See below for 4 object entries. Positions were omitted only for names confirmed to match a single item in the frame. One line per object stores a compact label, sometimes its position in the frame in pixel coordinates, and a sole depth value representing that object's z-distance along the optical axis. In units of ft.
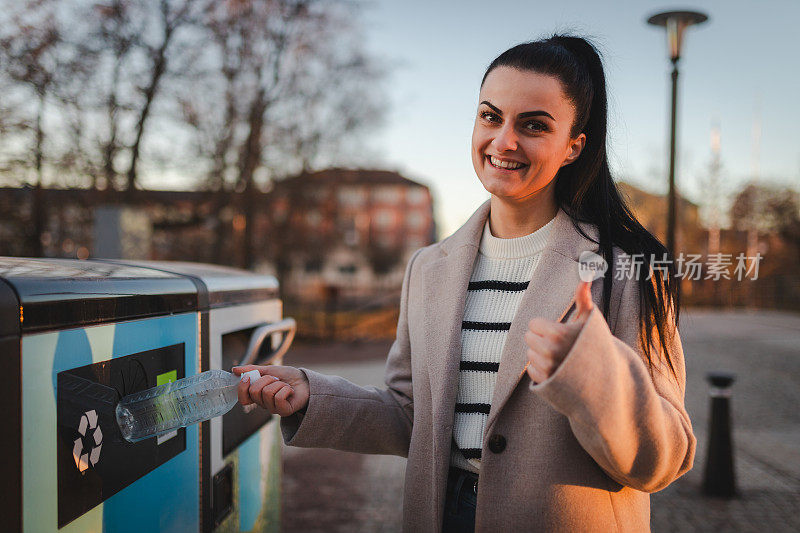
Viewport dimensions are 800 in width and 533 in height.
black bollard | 15.53
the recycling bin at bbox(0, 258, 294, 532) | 3.34
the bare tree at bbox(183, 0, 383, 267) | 30.55
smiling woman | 4.03
